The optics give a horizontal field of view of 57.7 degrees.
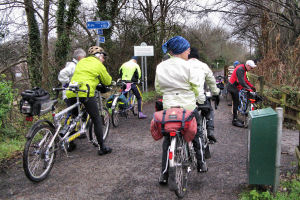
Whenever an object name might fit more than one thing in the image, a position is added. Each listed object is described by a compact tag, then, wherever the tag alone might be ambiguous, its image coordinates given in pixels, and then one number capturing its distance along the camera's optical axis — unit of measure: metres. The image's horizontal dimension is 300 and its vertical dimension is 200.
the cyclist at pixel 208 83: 4.52
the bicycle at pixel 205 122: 4.52
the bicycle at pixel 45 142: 3.76
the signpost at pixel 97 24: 7.98
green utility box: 3.32
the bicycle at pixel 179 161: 3.12
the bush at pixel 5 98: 5.18
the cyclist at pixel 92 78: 4.80
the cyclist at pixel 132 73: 8.20
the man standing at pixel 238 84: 7.62
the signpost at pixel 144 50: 14.23
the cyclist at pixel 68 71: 5.86
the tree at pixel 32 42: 11.05
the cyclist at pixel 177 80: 3.40
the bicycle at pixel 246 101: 7.64
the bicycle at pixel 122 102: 7.58
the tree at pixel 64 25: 12.80
